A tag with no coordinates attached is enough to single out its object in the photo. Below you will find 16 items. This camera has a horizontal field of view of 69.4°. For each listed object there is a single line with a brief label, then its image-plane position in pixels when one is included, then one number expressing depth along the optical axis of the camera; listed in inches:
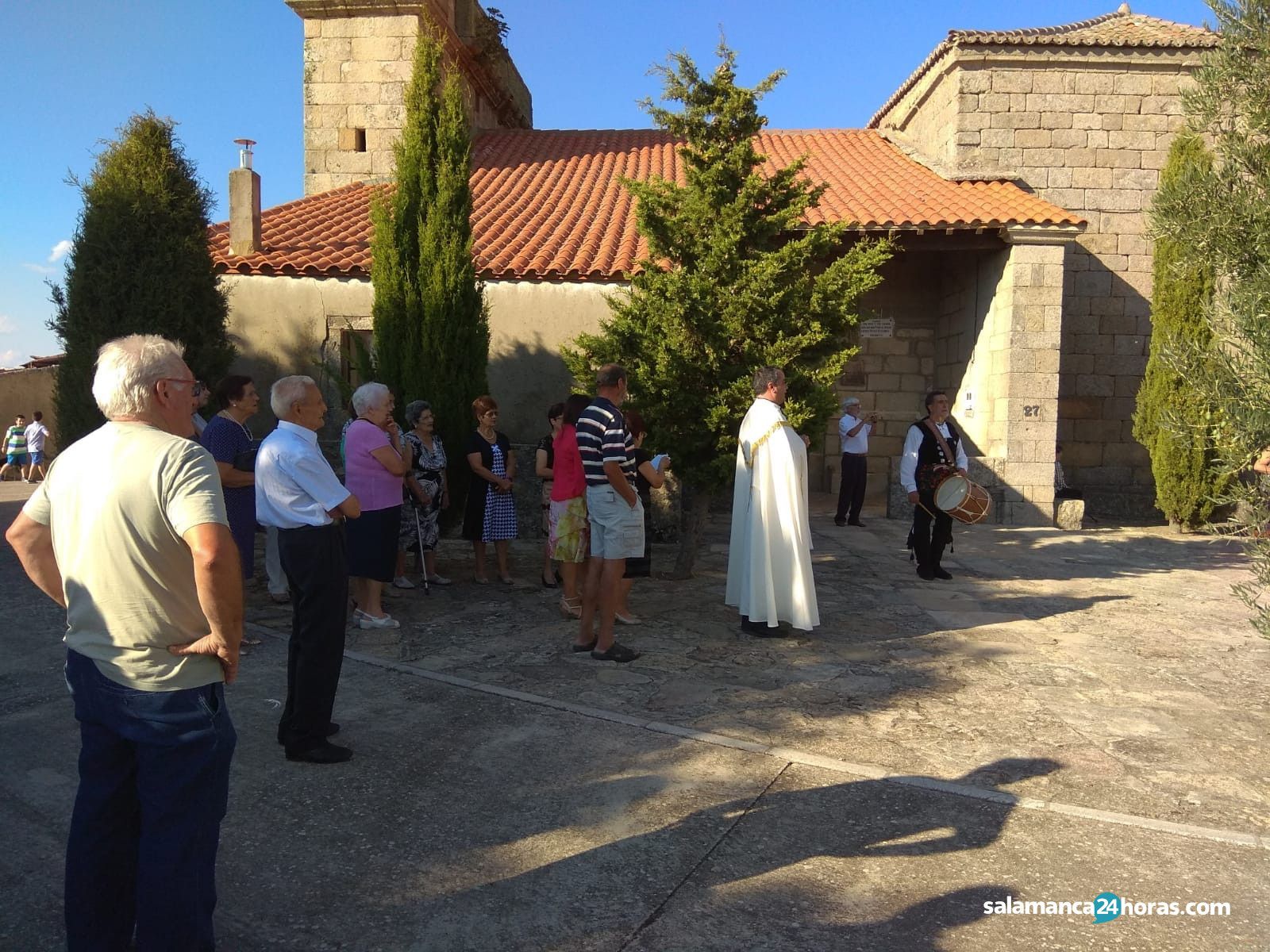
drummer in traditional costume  320.2
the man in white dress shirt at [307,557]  156.8
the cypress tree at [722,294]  284.5
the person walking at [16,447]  753.0
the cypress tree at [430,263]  356.8
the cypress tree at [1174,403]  469.1
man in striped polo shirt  218.1
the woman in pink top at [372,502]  231.0
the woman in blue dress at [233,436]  232.5
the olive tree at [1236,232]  155.0
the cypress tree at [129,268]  337.4
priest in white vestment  239.5
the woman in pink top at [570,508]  260.8
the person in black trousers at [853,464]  459.8
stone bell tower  590.9
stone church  460.1
